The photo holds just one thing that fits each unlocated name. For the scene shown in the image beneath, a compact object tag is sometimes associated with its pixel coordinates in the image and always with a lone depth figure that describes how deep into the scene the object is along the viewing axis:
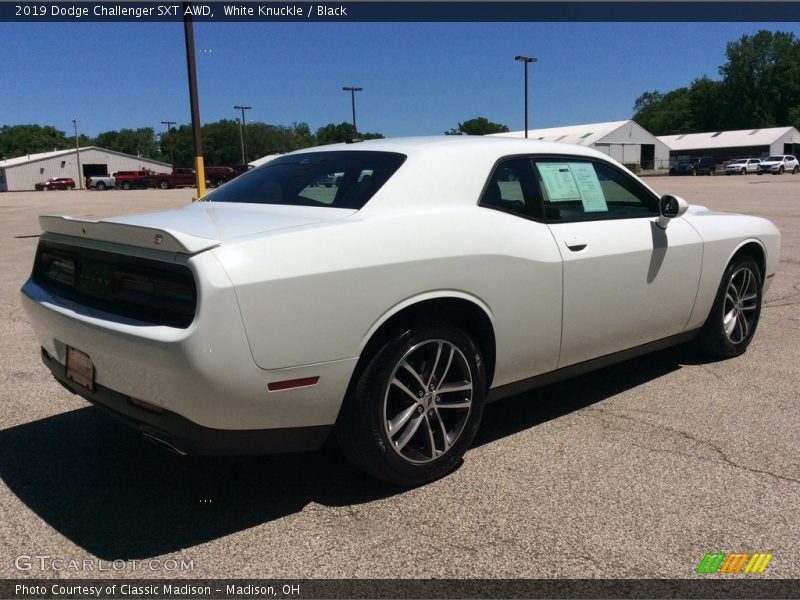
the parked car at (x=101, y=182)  61.67
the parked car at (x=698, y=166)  62.80
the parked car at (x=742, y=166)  59.75
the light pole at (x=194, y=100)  13.38
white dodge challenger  2.51
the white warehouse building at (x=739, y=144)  80.69
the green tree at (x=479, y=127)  118.25
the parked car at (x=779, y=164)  57.91
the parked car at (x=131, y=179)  61.16
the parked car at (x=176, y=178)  58.81
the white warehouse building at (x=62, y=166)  78.69
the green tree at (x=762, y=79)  106.00
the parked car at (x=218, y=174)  56.56
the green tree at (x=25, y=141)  125.44
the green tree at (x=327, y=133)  106.38
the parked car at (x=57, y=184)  68.69
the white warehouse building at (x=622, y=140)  71.25
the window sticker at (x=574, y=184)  3.73
